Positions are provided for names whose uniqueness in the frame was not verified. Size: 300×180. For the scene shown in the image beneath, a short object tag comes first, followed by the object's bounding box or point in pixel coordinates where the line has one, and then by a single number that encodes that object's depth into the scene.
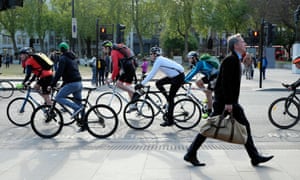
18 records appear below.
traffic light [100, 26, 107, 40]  22.36
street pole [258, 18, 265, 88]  18.24
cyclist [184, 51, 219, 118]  9.34
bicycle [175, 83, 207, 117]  9.16
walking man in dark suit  5.40
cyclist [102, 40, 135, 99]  9.77
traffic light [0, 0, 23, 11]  10.73
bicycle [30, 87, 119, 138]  7.86
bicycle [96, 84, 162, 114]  9.48
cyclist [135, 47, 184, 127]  8.45
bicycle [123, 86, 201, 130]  8.73
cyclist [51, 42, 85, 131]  7.93
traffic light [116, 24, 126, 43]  22.55
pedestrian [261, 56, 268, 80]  24.66
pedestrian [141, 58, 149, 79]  23.17
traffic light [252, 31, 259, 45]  22.21
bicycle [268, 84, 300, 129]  8.66
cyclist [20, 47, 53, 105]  9.19
